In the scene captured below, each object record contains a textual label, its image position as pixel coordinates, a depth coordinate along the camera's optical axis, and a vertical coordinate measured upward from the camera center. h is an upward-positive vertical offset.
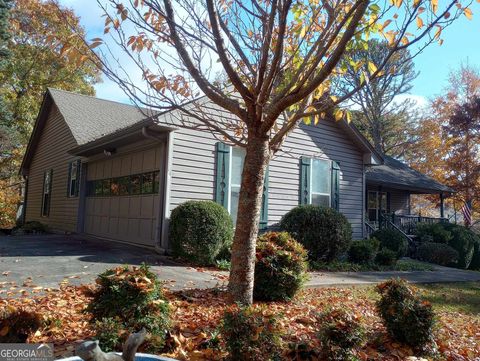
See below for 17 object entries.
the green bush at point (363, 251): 11.90 -0.88
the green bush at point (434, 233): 15.83 -0.39
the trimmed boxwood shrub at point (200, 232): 9.20 -0.40
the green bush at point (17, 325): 3.11 -0.91
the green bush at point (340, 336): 3.27 -0.94
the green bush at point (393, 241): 13.93 -0.65
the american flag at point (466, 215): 23.59 +0.57
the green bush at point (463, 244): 15.74 -0.76
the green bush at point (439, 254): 14.80 -1.08
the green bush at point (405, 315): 3.97 -0.92
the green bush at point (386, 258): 12.14 -1.07
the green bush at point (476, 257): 16.81 -1.31
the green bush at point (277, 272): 5.80 -0.78
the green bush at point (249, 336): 2.95 -0.87
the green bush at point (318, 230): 10.81 -0.30
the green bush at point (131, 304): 3.46 -0.80
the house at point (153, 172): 10.45 +1.38
